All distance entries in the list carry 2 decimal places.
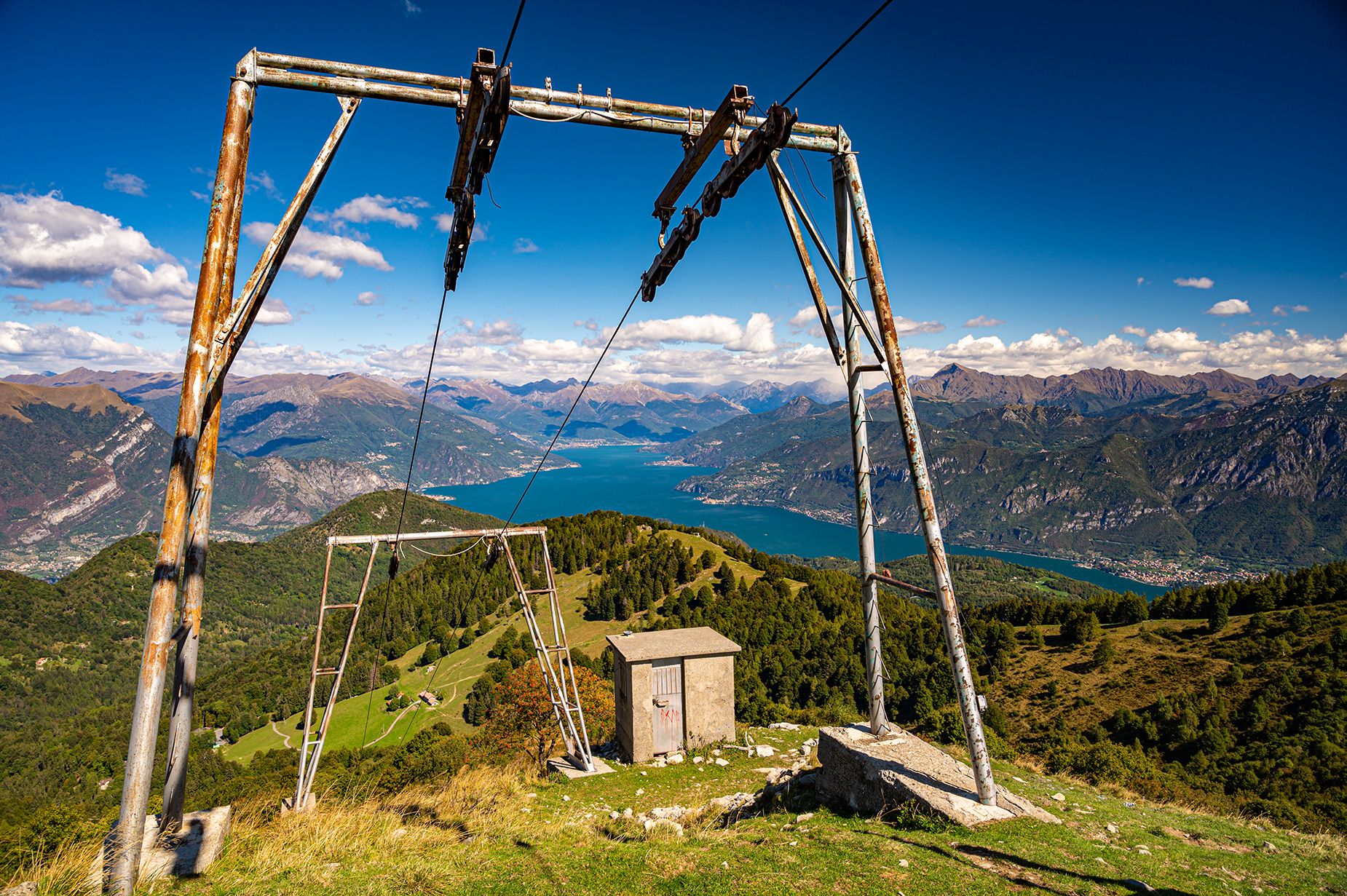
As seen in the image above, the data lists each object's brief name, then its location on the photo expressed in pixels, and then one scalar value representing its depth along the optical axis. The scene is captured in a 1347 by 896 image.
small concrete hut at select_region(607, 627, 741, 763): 22.39
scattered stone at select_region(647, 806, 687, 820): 11.98
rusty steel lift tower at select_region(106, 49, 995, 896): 5.49
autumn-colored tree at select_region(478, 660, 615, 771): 27.44
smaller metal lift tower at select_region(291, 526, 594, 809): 14.33
